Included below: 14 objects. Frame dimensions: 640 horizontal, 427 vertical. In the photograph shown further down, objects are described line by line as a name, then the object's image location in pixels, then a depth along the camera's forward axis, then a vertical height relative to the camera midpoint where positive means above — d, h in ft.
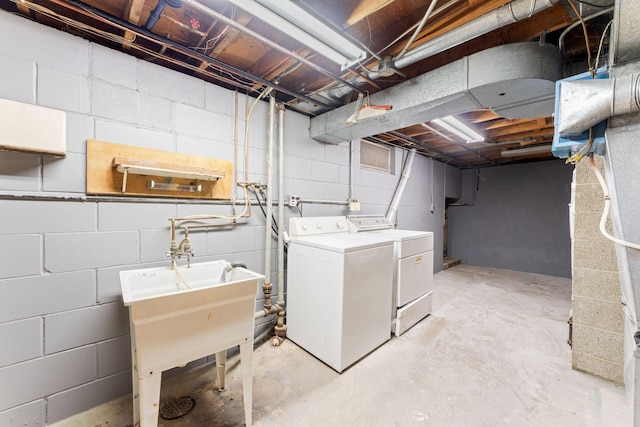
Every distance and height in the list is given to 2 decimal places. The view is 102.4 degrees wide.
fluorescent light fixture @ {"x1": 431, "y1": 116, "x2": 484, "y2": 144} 8.74 +3.12
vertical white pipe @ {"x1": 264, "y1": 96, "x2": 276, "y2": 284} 7.52 +0.20
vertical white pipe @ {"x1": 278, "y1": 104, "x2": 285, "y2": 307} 7.77 +0.09
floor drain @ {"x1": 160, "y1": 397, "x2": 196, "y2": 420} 5.04 -4.06
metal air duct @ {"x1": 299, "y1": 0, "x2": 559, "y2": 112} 3.92 +3.12
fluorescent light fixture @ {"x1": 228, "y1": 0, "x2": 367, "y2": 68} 4.00 +3.12
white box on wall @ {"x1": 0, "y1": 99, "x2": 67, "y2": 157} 4.16 +1.31
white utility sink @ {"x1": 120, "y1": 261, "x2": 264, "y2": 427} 3.84 -1.92
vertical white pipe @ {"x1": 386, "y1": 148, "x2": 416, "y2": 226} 12.73 +1.22
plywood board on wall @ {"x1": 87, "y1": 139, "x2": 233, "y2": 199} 5.10 +0.78
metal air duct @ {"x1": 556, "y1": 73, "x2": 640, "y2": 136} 2.64 +1.24
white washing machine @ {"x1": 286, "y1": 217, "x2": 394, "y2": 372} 6.37 -2.26
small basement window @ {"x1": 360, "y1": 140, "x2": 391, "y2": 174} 11.53 +2.57
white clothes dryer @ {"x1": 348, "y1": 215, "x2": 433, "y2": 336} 8.15 -2.00
